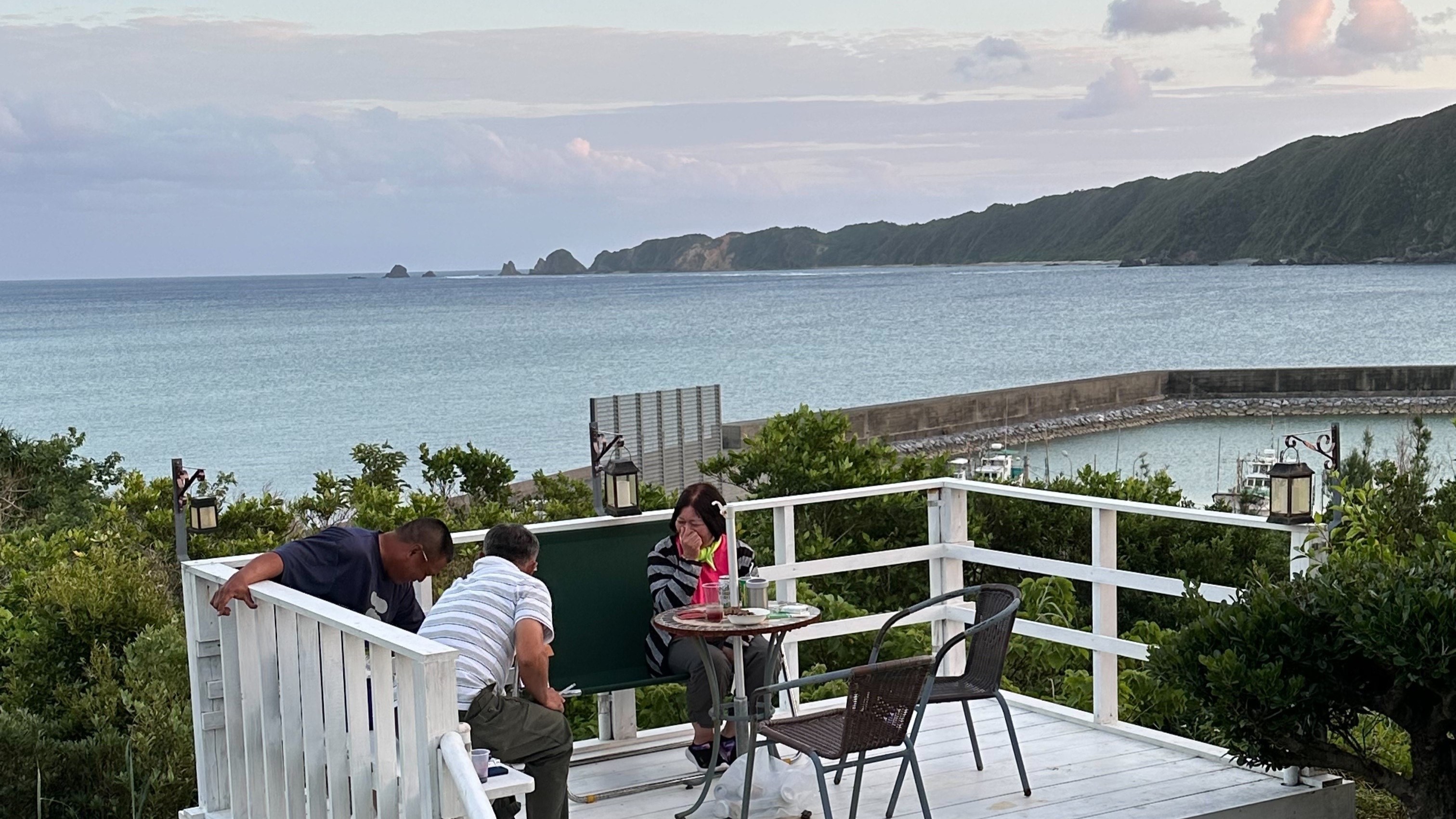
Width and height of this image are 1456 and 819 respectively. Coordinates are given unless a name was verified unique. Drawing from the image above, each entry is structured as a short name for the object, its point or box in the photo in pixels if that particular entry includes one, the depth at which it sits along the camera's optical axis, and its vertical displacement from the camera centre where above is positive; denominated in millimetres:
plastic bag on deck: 4668 -1617
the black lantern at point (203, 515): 6660 -955
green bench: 5094 -1095
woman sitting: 5020 -1033
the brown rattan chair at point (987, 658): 4797 -1243
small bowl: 4688 -1063
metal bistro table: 4559 -1079
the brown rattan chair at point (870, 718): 4117 -1249
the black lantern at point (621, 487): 5211 -687
